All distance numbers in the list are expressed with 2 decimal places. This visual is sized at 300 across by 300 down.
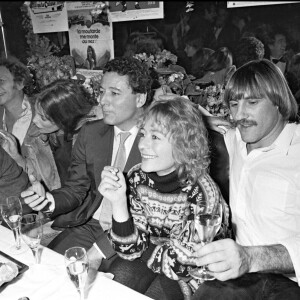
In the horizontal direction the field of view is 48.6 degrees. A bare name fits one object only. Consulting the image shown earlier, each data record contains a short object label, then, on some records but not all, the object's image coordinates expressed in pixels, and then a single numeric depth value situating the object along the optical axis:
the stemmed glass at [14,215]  1.36
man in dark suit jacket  2.04
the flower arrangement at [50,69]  3.71
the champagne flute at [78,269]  1.01
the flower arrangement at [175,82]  2.75
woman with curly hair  1.49
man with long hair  1.42
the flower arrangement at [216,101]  2.62
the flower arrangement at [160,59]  2.88
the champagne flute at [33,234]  1.23
